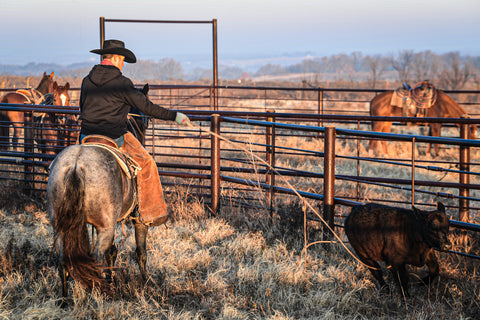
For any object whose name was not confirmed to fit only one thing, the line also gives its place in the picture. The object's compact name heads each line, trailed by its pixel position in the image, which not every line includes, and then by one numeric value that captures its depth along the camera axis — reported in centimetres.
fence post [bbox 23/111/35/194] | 1618
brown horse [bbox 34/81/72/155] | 1868
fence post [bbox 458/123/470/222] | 1276
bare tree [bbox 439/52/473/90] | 6694
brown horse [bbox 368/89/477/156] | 2795
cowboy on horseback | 898
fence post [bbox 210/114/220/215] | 1362
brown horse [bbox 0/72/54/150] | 2136
